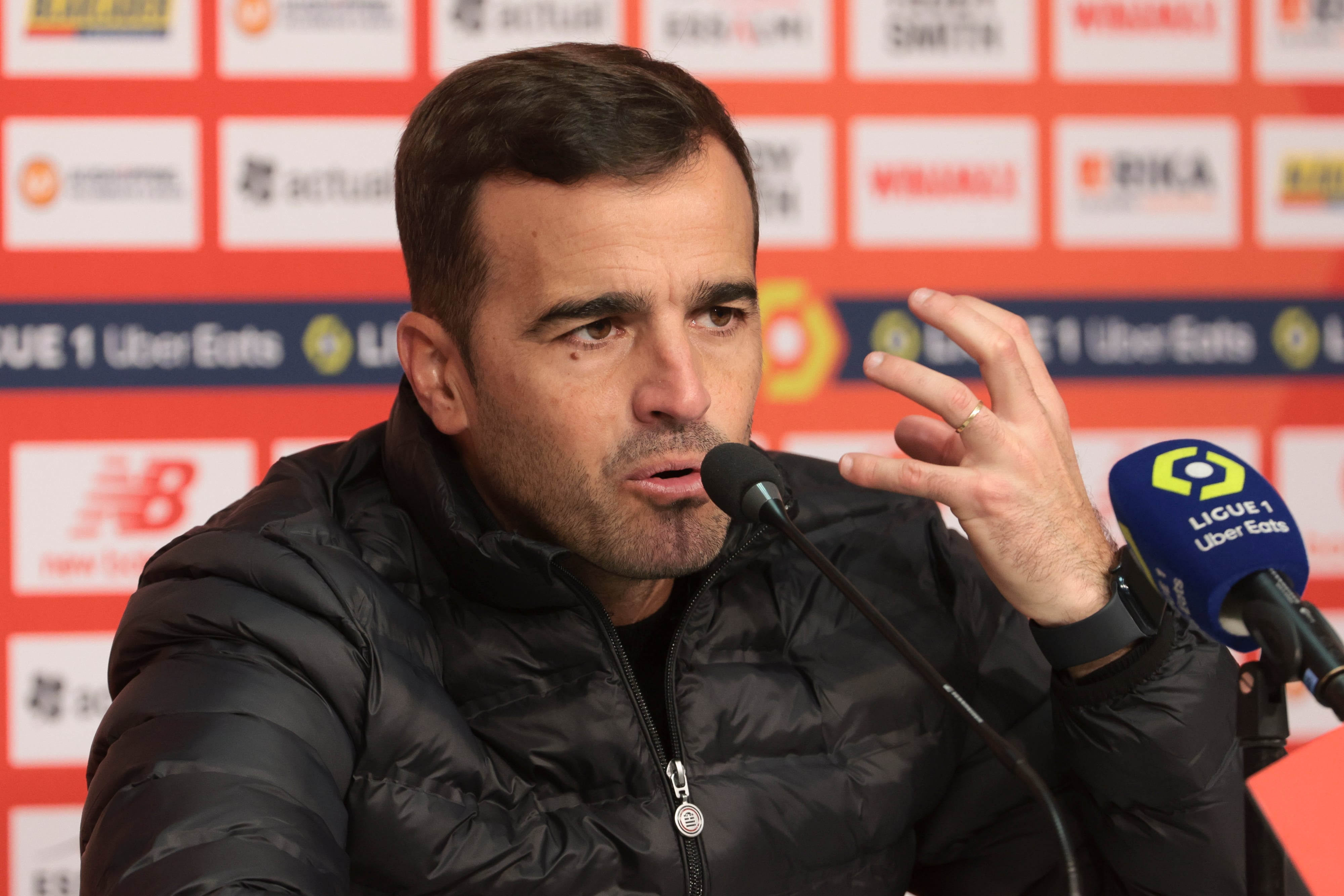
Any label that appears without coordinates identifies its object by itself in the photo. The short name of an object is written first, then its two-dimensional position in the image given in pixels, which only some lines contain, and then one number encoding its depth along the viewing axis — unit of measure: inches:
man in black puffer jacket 193.8
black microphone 187.2
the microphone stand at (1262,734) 187.6
